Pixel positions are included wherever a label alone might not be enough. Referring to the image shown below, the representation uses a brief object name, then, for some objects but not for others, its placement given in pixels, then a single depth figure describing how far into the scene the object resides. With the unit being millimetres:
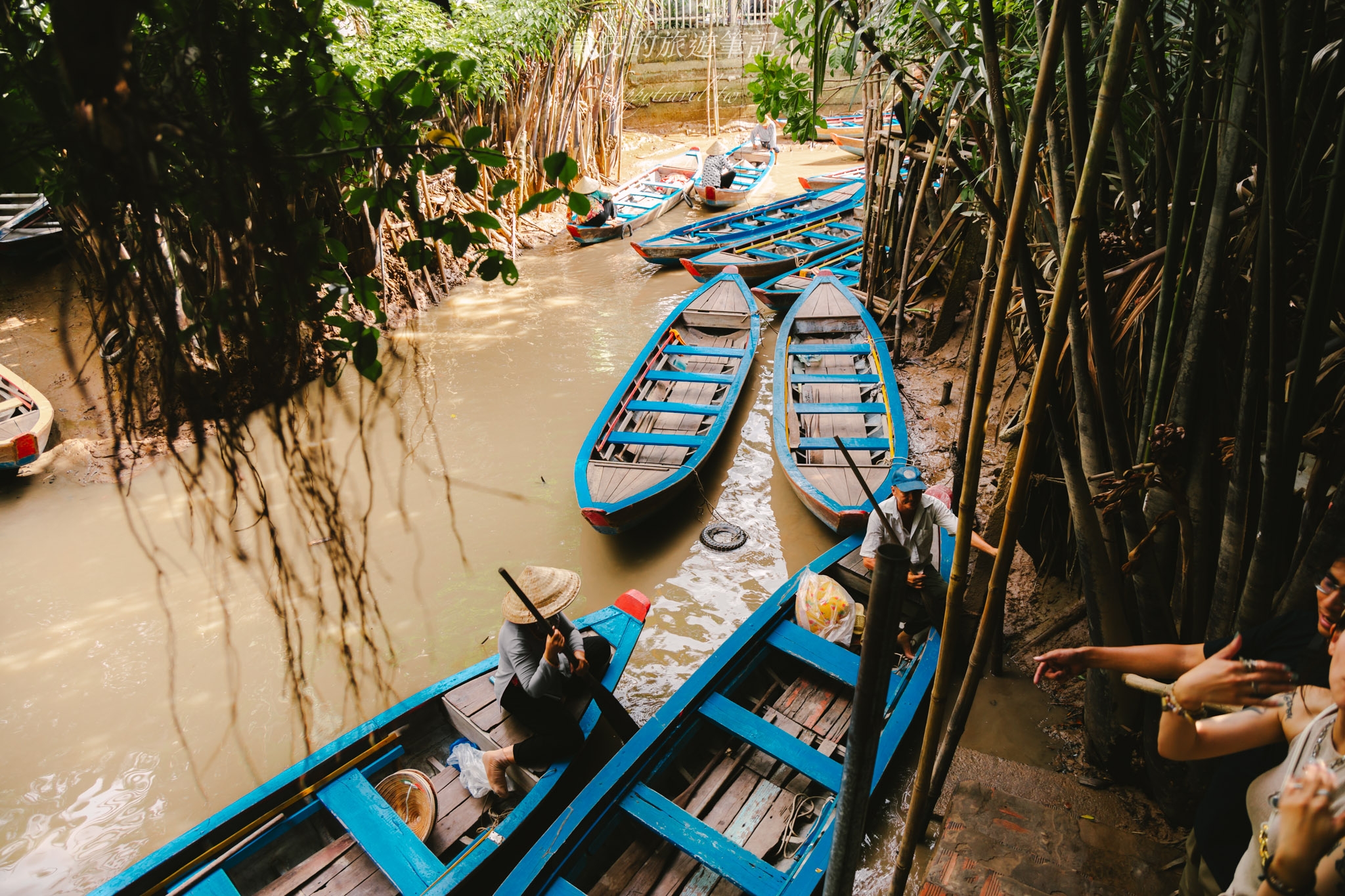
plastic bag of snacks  4113
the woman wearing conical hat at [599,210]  12828
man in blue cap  4012
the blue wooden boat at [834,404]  5328
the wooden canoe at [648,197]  12969
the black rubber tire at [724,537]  5677
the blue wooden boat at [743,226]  11492
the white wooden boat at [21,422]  6047
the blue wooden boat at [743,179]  14617
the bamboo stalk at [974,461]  1441
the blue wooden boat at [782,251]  10406
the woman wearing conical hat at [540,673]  3424
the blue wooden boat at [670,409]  5410
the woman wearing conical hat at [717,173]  14703
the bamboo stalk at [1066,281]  1438
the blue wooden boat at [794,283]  9430
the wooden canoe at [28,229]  8102
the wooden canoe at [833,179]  14852
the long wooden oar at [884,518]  3465
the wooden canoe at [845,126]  19297
